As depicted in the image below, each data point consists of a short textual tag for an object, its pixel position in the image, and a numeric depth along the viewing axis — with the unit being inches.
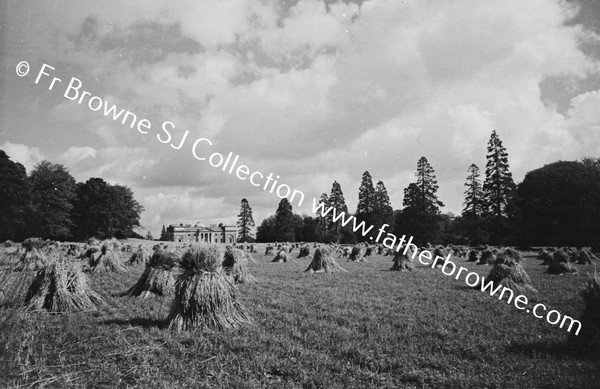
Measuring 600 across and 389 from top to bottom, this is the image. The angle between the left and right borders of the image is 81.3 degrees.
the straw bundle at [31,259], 797.0
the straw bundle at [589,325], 279.9
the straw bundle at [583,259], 1068.5
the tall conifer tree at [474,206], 2637.8
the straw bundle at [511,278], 554.6
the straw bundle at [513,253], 1050.2
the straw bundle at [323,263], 911.7
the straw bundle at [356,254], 1362.0
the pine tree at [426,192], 2874.0
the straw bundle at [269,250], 1785.9
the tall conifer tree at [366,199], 3196.4
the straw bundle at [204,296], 340.5
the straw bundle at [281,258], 1311.5
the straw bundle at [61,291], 429.1
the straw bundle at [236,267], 687.7
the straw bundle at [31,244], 959.6
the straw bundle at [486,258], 1145.4
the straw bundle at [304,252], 1542.8
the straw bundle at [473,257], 1348.4
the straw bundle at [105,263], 870.2
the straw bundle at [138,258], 1069.1
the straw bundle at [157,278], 528.4
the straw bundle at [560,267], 815.7
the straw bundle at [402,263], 943.7
